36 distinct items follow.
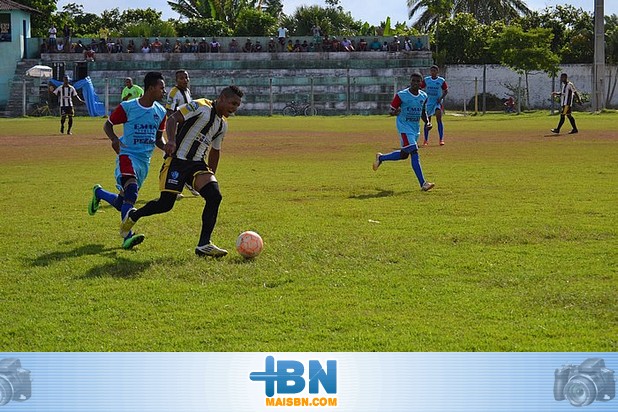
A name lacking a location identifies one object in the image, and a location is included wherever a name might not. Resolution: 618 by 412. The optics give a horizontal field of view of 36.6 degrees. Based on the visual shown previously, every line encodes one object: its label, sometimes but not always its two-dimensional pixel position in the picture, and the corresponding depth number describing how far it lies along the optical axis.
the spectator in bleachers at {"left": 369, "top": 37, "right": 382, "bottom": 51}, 61.51
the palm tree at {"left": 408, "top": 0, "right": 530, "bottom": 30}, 82.75
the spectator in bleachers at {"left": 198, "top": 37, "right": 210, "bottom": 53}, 60.91
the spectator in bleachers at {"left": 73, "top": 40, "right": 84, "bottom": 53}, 60.22
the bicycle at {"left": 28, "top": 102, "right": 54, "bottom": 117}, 57.16
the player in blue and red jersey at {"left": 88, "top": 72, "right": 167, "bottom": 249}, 10.56
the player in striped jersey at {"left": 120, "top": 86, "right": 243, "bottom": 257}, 9.66
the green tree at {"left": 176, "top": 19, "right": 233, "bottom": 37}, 69.44
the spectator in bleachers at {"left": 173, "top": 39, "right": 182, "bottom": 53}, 60.84
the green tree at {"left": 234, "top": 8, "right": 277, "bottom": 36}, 70.75
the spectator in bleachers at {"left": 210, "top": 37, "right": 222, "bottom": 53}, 60.99
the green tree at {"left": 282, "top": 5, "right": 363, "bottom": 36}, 75.88
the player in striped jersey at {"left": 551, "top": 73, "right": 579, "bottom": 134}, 31.48
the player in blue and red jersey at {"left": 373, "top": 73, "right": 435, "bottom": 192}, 16.02
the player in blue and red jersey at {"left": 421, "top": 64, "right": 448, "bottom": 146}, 26.52
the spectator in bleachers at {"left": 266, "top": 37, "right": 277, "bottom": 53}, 62.28
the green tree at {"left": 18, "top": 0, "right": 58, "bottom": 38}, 70.94
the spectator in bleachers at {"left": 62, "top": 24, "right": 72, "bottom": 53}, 60.41
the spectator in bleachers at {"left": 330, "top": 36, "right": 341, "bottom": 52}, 61.12
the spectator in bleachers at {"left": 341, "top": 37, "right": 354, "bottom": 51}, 61.59
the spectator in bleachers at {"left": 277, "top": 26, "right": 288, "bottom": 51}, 61.99
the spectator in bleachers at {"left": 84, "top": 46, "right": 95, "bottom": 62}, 58.78
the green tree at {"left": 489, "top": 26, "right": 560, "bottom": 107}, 56.03
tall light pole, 48.19
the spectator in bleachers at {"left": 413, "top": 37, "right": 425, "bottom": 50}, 61.46
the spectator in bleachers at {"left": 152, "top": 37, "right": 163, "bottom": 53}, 60.73
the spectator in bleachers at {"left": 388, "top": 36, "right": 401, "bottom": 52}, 60.56
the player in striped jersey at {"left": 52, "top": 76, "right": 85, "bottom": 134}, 33.84
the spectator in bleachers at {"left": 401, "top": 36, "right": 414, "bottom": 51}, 60.72
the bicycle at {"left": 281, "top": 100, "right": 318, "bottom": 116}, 56.94
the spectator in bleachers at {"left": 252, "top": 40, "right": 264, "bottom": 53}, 61.79
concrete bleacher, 57.72
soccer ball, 9.39
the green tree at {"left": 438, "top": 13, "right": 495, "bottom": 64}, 68.62
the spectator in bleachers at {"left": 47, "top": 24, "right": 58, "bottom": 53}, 60.64
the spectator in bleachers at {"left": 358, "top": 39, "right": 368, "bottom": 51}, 61.72
